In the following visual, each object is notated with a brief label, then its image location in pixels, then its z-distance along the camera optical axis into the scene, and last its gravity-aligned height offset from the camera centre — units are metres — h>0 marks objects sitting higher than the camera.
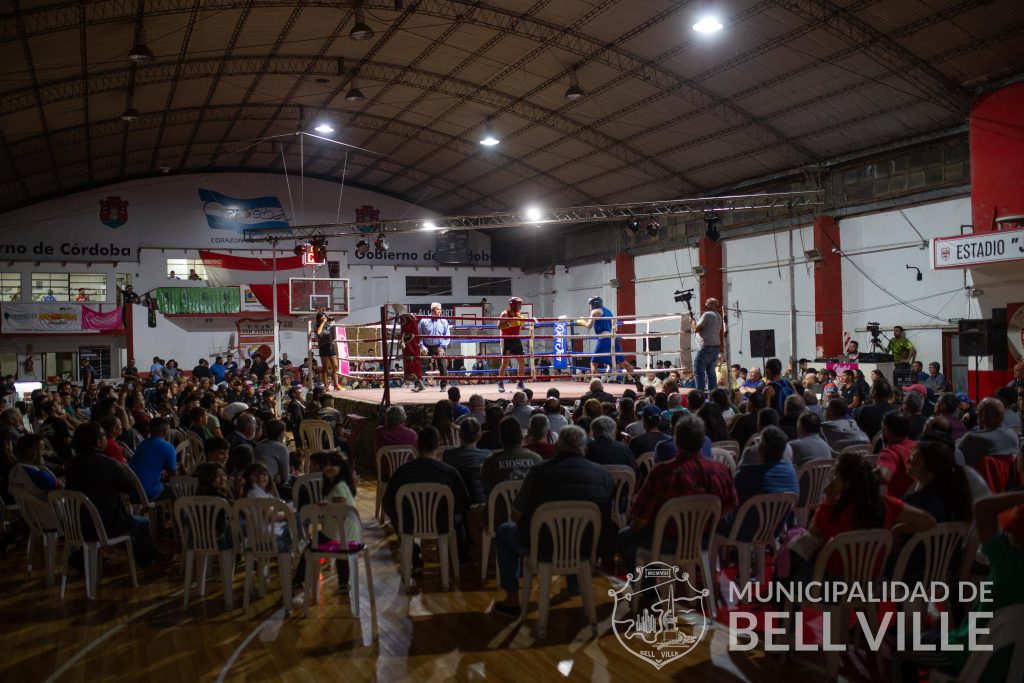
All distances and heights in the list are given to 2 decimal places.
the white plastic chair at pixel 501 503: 4.64 -0.93
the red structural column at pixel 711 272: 20.19 +2.13
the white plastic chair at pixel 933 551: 3.32 -0.93
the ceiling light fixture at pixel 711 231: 16.77 +2.73
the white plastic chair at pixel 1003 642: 2.25 -0.92
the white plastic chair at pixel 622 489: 5.04 -0.94
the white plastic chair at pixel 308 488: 5.18 -0.93
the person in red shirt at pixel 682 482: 3.95 -0.70
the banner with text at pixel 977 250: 11.02 +1.45
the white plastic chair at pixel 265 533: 4.30 -1.00
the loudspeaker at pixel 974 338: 11.33 +0.09
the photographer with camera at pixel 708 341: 9.80 +0.12
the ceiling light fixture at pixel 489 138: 17.33 +5.10
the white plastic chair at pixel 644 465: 5.58 -0.86
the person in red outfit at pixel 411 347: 10.08 +0.14
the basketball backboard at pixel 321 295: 21.62 +1.95
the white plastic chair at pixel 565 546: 3.91 -1.02
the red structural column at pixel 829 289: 16.94 +1.34
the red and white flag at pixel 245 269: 23.97 +3.05
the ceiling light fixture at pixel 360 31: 10.77 +4.77
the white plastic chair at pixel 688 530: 3.89 -0.96
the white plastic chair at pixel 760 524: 4.25 -1.01
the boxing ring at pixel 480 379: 9.75 -0.39
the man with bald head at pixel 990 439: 4.85 -0.63
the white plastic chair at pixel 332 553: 4.18 -1.10
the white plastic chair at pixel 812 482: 5.05 -0.92
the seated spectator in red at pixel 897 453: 4.14 -0.65
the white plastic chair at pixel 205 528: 4.48 -1.01
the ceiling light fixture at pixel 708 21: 10.20 +4.55
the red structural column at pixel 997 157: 12.13 +3.11
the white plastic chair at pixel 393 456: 6.23 -0.82
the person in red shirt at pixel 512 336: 10.73 +0.27
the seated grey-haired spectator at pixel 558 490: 4.02 -0.74
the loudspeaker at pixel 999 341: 11.89 +0.03
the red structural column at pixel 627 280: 23.53 +2.29
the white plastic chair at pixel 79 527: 4.72 -1.05
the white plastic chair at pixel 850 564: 3.21 -0.95
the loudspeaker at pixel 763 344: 15.90 +0.11
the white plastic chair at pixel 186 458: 7.03 -0.93
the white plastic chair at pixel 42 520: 4.95 -1.03
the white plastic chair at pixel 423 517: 4.68 -1.02
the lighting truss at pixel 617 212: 15.45 +3.37
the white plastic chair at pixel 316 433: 8.22 -0.82
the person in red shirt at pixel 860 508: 3.26 -0.71
